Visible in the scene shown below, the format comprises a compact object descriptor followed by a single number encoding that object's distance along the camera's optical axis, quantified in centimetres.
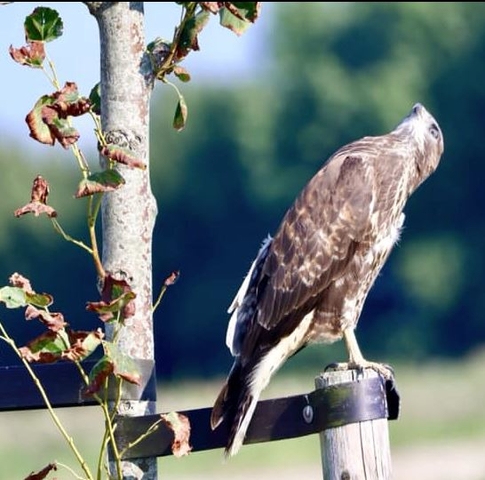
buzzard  1014
